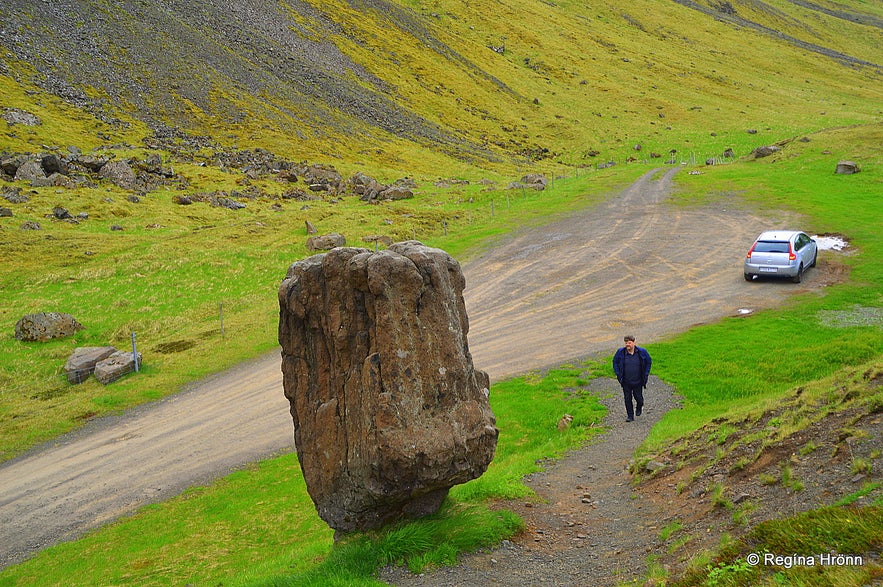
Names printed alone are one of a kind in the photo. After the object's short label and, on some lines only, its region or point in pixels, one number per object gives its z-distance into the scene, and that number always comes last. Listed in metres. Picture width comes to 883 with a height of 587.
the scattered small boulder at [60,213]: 52.50
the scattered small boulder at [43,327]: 31.23
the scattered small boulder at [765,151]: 70.38
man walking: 17.11
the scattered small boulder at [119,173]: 62.61
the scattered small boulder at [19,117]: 69.24
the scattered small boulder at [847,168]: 54.72
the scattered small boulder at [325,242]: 44.84
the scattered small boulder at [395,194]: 63.22
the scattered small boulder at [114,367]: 27.58
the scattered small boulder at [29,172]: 59.69
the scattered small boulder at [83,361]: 27.83
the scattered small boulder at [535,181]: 67.69
